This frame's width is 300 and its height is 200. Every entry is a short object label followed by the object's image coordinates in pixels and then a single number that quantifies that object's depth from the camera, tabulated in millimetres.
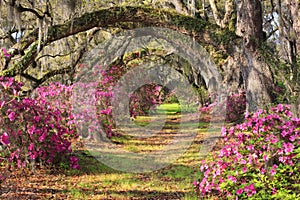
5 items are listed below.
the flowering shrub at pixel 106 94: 10469
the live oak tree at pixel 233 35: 7586
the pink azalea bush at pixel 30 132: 5922
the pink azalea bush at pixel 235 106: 12367
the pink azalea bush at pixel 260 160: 4527
